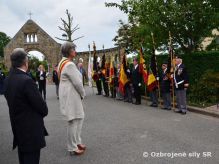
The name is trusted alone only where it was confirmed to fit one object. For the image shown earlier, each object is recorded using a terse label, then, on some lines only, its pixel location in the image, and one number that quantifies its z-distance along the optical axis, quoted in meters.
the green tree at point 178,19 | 7.63
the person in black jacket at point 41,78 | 9.27
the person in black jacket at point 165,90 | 6.68
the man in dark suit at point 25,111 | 2.36
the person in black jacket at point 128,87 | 8.06
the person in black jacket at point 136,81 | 7.57
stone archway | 26.99
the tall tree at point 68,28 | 21.51
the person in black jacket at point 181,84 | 6.05
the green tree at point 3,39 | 46.74
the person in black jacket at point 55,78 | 9.40
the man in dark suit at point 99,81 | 9.90
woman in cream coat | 3.43
